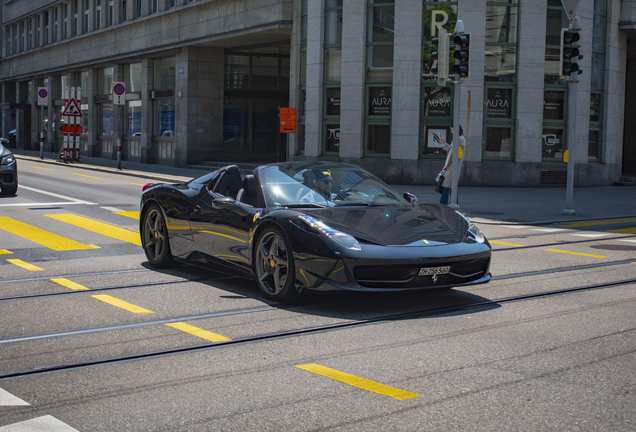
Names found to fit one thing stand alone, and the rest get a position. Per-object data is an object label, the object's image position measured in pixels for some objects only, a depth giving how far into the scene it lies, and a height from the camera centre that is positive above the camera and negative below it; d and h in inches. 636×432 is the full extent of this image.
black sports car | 246.2 -29.6
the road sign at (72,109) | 1376.7 +64.2
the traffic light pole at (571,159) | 636.1 -5.8
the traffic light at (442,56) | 618.2 +76.1
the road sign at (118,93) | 1258.2 +86.0
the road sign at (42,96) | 1659.2 +105.7
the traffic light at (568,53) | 633.6 +81.7
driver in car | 285.7 -15.4
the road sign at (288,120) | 1077.1 +39.5
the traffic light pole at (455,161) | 624.6 -8.6
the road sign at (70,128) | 1397.6 +30.6
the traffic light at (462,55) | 615.2 +77.0
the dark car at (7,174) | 704.4 -27.5
